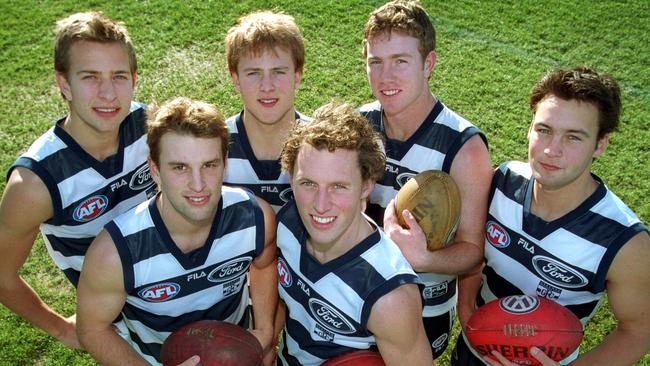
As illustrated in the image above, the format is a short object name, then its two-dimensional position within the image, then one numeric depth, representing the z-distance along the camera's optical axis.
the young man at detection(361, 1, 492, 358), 3.40
